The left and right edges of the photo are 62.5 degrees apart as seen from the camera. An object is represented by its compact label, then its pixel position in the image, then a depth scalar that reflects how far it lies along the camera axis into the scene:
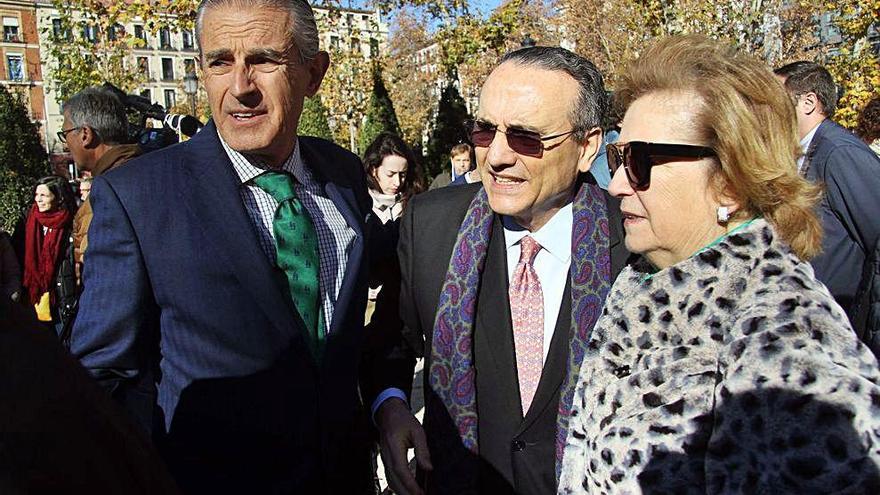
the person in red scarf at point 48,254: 6.74
